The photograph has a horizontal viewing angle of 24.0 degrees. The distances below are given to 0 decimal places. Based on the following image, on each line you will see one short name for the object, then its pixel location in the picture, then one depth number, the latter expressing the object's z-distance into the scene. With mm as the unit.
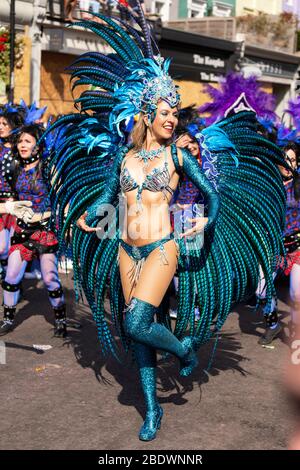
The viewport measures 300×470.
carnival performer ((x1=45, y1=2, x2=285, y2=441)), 4445
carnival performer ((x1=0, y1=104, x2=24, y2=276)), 7461
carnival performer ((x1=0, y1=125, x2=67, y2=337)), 6523
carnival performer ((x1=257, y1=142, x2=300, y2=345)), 6391
